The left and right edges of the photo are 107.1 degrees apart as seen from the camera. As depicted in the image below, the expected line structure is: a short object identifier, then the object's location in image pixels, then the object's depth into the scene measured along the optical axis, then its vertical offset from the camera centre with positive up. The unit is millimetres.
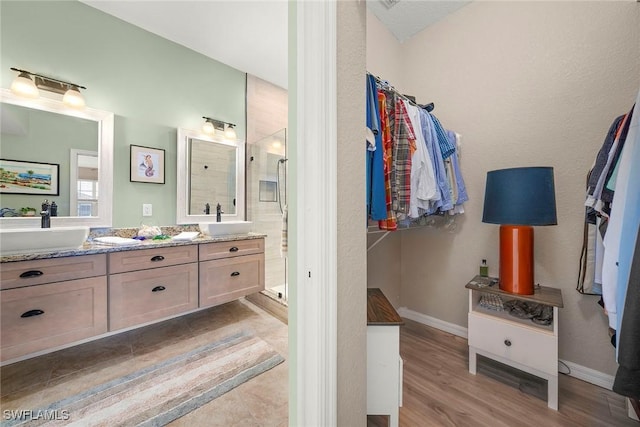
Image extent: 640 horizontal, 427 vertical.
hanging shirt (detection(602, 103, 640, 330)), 704 -38
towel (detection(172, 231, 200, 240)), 2089 -200
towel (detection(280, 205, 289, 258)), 1551 -151
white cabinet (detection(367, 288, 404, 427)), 1014 -664
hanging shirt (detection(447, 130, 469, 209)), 1712 +249
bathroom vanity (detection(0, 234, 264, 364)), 1378 -540
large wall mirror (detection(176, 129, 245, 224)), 2416 +402
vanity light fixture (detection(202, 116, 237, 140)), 2544 +965
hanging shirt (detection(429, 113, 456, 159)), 1551 +469
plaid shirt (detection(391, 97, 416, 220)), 1229 +280
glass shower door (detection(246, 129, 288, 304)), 2857 +227
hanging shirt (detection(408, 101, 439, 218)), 1294 +221
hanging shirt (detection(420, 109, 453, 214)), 1458 +332
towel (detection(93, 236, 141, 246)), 1774 -212
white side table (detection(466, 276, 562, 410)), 1254 -703
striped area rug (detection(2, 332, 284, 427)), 1209 -1039
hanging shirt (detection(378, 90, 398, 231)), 1154 +285
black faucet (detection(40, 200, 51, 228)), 1667 -27
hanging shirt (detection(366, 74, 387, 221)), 1093 +200
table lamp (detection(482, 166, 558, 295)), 1229 +17
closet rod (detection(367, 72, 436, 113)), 1251 +698
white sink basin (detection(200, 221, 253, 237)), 2324 -144
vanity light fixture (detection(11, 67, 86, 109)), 1629 +922
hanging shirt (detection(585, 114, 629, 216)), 955 +161
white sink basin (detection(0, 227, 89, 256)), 1412 -169
